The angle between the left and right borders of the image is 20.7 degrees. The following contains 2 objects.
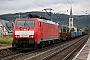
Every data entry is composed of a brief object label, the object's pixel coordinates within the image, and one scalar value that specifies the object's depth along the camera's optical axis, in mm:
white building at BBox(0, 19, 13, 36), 92194
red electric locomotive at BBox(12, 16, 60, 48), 21359
